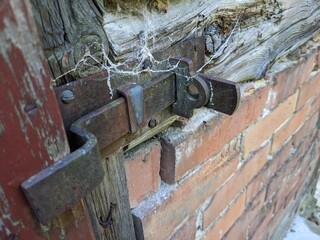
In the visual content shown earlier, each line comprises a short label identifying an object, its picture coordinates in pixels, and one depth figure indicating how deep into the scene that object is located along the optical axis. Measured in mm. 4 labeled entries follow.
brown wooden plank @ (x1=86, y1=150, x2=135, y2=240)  480
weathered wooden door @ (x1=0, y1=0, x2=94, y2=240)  241
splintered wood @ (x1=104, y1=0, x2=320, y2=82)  435
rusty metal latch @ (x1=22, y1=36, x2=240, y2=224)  295
